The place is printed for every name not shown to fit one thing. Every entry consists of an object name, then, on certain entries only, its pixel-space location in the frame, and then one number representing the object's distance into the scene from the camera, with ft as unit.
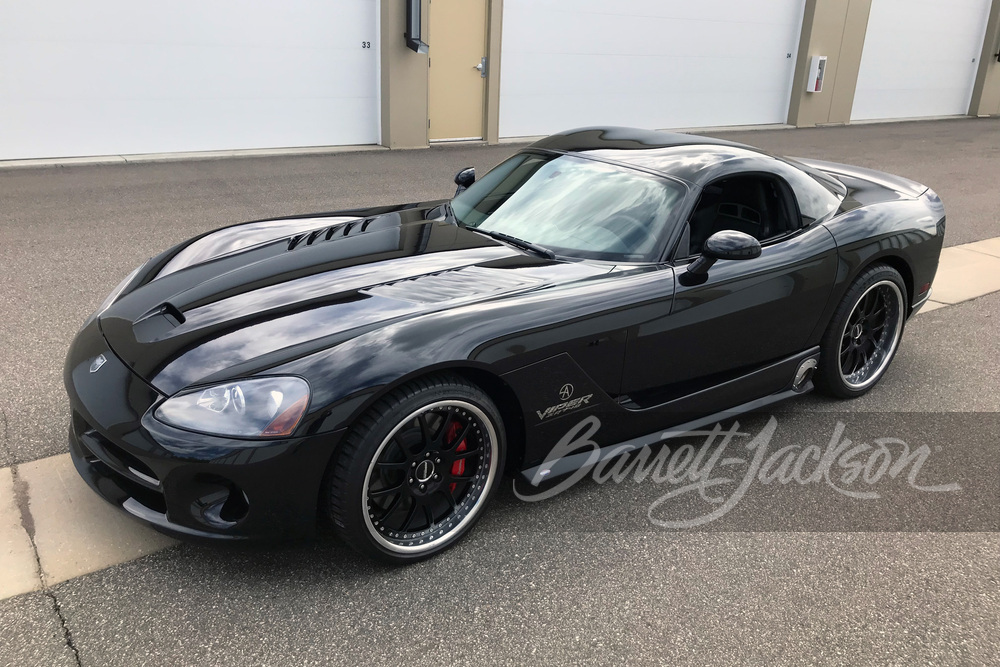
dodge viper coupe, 7.87
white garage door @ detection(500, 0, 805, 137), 42.78
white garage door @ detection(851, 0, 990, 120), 59.67
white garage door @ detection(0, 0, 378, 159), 31.22
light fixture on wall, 36.50
